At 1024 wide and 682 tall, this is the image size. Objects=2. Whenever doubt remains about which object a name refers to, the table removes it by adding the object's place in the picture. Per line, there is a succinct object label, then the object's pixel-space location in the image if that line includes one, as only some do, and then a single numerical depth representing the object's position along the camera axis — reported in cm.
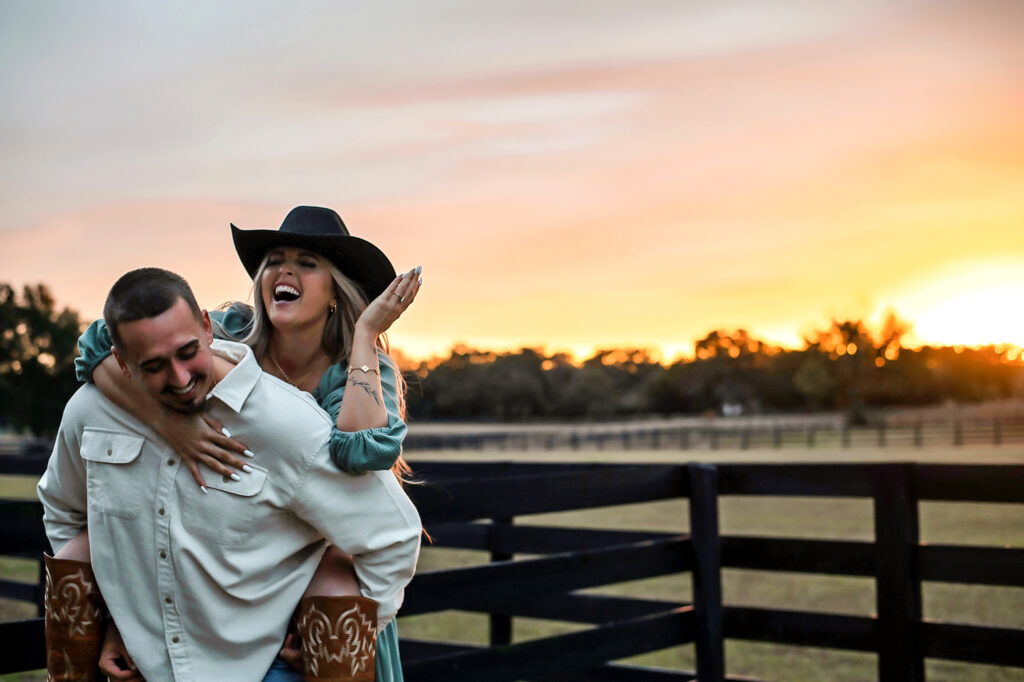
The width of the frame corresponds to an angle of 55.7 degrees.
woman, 193
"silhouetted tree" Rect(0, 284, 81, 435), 4741
